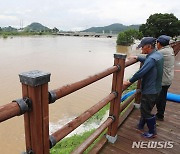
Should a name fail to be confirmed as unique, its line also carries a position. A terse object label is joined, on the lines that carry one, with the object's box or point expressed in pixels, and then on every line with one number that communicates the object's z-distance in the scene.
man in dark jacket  1.92
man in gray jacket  2.30
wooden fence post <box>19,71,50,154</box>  0.90
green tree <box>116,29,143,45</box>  36.53
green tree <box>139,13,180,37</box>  34.50
